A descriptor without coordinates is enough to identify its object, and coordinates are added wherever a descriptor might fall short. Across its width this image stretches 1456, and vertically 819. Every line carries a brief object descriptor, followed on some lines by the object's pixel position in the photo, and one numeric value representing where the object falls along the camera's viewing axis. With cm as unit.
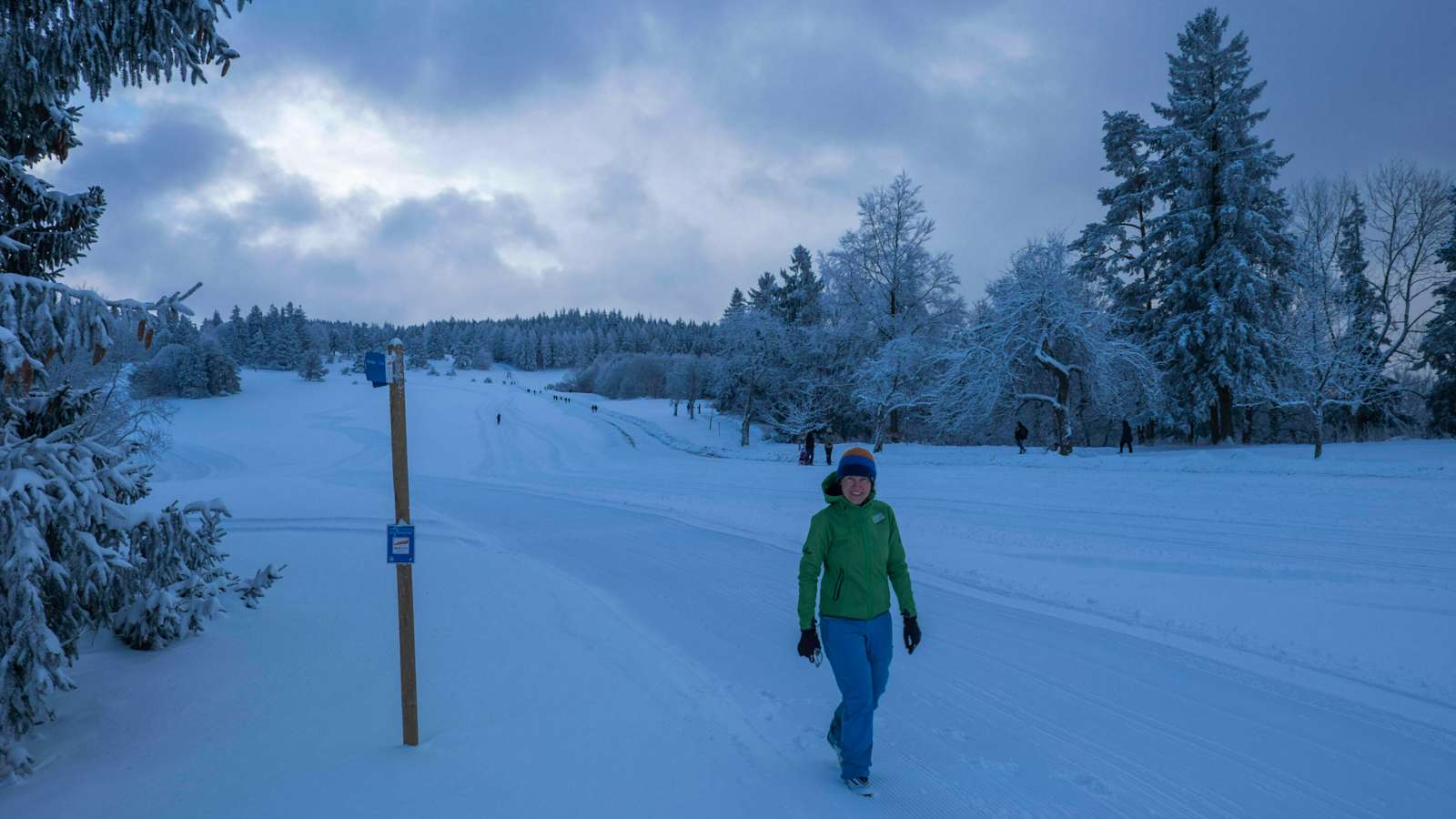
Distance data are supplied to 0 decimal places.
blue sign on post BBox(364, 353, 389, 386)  452
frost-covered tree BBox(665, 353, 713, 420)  6454
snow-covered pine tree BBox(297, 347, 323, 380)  8944
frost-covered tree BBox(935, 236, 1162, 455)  2541
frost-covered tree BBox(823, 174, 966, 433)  3206
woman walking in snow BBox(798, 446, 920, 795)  408
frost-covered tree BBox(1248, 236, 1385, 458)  2248
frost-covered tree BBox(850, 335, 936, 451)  2938
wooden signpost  454
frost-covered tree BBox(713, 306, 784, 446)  3938
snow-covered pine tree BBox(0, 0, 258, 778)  427
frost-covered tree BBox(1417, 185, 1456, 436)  2728
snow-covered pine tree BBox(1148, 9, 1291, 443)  2709
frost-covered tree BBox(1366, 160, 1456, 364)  2700
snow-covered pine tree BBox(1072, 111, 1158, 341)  3172
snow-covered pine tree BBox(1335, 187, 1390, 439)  2483
